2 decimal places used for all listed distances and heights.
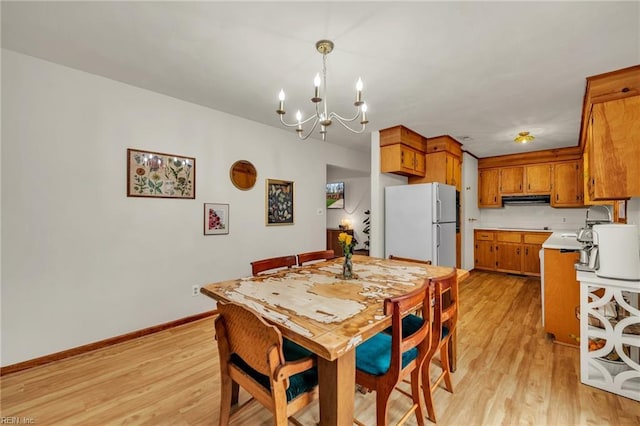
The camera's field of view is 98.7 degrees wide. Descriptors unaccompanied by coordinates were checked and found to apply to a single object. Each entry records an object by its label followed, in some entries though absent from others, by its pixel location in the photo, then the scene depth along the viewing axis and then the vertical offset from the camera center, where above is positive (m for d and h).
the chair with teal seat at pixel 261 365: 1.04 -0.66
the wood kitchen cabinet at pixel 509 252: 5.16 -0.71
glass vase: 1.90 -0.37
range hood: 5.29 +0.29
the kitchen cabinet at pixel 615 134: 2.15 +0.66
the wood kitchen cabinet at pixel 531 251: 4.95 -0.67
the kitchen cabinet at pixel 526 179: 5.13 +0.68
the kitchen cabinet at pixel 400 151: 3.76 +0.91
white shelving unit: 1.83 -0.87
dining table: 1.10 -0.45
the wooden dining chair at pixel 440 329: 1.50 -0.71
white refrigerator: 3.62 -0.10
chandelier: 1.67 +1.17
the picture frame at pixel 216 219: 3.14 -0.05
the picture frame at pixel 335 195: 7.59 +0.55
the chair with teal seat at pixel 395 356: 1.23 -0.72
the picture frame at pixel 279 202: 3.77 +0.18
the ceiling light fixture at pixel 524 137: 3.99 +1.13
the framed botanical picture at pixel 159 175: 2.62 +0.41
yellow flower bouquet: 1.90 -0.27
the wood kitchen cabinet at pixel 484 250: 5.46 -0.72
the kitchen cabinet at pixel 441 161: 4.17 +0.83
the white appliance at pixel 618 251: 1.84 -0.26
